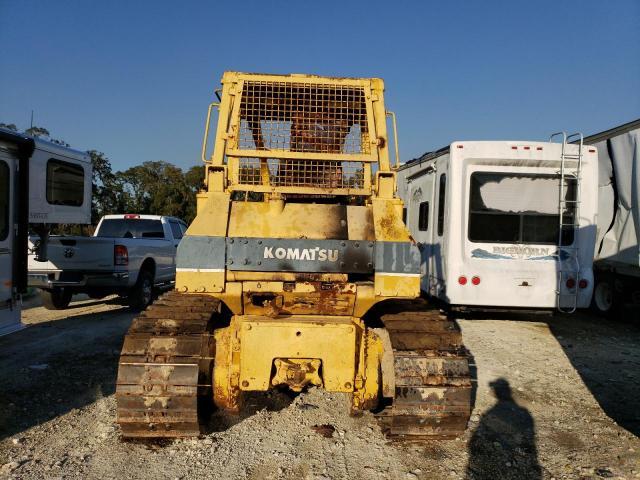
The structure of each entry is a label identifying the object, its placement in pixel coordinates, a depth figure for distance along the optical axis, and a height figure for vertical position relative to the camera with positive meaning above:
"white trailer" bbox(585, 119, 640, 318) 8.45 +0.36
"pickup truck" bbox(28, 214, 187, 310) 8.98 -0.80
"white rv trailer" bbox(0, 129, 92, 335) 5.52 +0.03
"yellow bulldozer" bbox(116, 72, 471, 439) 3.69 -0.73
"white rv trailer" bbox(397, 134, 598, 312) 7.57 +0.20
